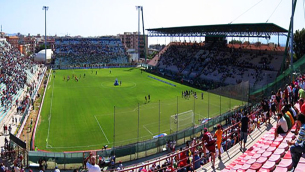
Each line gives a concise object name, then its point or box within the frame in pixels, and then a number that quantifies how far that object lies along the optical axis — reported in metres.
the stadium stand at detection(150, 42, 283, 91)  49.57
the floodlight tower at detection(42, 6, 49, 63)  66.06
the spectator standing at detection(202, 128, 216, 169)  9.84
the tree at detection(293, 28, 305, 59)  54.88
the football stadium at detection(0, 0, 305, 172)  11.56
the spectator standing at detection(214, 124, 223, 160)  10.40
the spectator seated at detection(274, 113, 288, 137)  10.59
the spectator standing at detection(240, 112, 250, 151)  11.56
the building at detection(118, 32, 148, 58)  147.38
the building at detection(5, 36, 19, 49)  136.73
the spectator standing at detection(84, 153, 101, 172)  7.54
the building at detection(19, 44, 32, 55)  119.86
